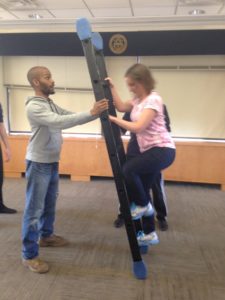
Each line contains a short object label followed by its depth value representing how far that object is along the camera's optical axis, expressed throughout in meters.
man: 2.02
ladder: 1.74
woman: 1.90
